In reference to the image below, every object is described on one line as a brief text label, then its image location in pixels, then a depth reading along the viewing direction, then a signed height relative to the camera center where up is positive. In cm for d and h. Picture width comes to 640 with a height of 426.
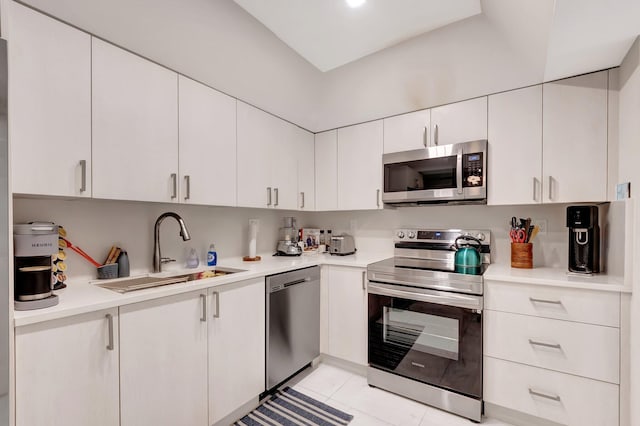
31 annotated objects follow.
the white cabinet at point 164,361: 128 -73
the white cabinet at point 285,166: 246 +40
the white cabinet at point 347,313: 221 -80
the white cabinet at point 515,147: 189 +44
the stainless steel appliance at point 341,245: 269 -31
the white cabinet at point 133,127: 141 +44
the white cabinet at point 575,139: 171 +45
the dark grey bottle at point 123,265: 172 -32
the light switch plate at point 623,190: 147 +12
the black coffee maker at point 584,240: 171 -17
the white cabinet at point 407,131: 229 +66
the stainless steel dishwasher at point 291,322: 197 -81
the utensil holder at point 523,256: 197 -30
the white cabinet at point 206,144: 177 +44
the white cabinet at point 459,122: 207 +67
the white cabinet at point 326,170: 277 +41
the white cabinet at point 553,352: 148 -77
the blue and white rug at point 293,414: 176 -128
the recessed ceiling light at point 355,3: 147 +107
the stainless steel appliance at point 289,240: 267 -28
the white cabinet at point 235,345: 163 -81
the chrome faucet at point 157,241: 188 -20
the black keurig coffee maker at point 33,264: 107 -21
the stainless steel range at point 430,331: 177 -80
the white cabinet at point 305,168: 272 +42
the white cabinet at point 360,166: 253 +41
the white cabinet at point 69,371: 101 -61
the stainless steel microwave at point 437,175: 206 +28
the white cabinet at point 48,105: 116 +45
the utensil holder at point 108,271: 165 -35
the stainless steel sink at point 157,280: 159 -42
